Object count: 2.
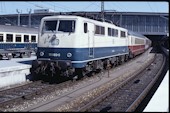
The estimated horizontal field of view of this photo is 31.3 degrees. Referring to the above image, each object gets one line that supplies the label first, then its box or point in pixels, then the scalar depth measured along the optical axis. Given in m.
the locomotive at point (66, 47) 14.72
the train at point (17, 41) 26.86
